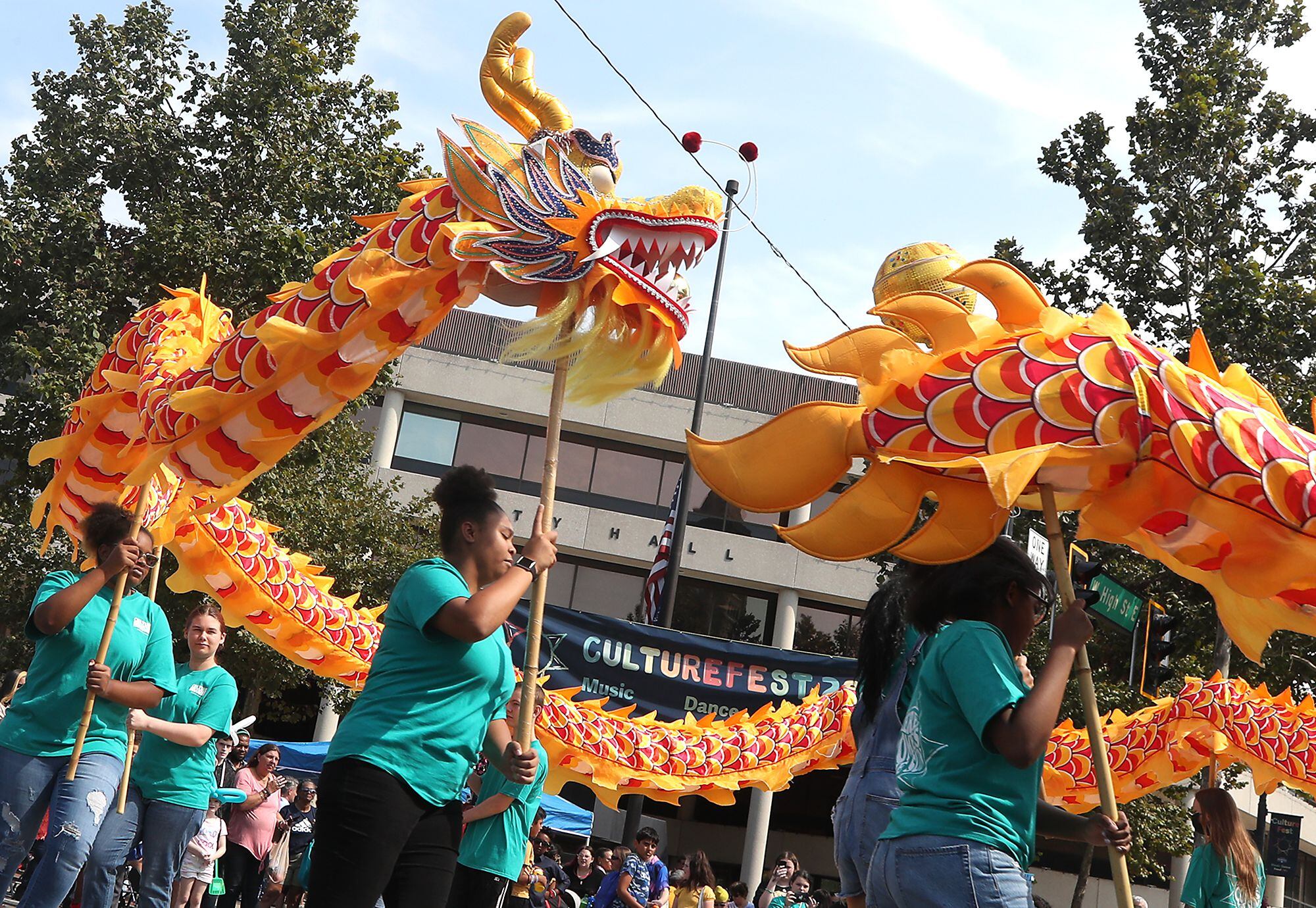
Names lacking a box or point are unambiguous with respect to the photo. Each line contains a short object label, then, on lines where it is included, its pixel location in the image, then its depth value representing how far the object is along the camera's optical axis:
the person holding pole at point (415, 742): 3.07
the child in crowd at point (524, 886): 8.69
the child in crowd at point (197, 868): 8.37
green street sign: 10.66
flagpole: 17.00
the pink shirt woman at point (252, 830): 10.18
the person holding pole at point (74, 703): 4.28
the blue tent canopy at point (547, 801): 15.70
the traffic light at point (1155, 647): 12.04
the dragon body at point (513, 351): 3.83
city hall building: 25.59
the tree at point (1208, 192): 14.55
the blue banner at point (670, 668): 11.11
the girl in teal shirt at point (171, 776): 4.63
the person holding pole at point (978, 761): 2.73
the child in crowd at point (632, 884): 10.99
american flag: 16.47
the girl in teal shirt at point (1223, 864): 6.58
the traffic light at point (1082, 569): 7.01
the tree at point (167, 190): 14.31
